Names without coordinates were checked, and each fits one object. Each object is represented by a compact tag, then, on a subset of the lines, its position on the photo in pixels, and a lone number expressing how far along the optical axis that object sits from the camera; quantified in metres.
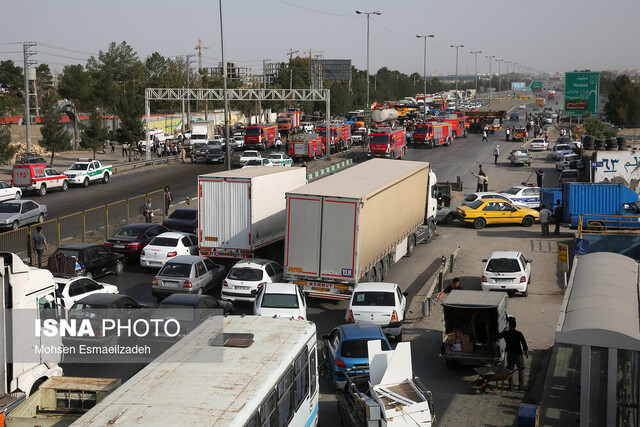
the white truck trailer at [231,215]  22.97
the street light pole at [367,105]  64.00
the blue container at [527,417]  12.28
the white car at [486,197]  33.78
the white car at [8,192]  35.31
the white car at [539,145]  65.44
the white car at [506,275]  21.72
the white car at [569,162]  48.75
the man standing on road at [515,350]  14.59
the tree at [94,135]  58.62
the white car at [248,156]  49.83
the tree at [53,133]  53.88
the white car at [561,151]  55.00
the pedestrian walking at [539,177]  42.16
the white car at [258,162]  47.92
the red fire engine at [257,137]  66.00
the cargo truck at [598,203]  29.80
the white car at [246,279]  20.10
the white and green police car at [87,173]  43.03
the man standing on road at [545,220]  30.17
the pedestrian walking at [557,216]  30.19
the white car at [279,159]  49.81
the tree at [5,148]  47.66
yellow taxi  32.88
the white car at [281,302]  17.41
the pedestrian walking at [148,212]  30.84
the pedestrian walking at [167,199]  33.72
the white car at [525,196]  35.78
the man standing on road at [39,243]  24.19
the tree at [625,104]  89.81
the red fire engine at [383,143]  56.25
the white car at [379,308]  17.34
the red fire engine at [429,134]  68.81
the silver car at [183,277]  20.62
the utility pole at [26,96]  50.11
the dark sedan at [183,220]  28.53
